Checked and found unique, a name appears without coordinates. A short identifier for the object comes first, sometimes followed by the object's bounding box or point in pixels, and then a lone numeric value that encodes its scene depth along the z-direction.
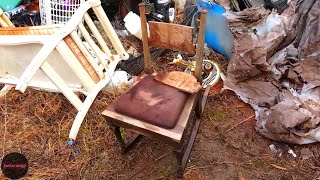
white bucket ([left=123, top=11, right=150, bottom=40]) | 2.49
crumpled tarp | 1.78
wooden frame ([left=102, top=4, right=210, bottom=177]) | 1.42
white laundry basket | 2.34
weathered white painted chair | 1.68
